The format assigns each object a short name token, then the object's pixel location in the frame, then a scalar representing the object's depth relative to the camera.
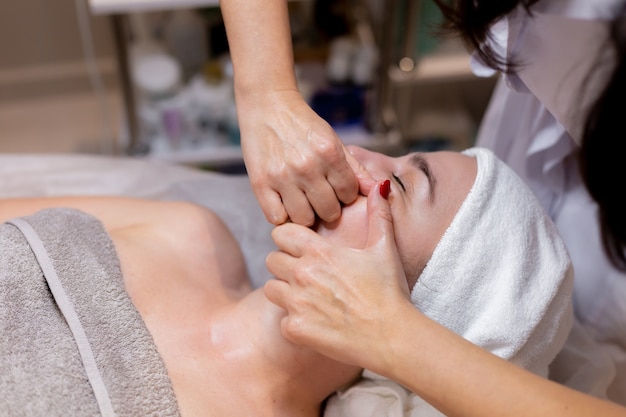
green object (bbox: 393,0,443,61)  1.85
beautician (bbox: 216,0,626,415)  0.75
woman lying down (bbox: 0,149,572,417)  0.88
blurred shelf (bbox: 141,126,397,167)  1.95
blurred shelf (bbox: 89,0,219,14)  1.58
